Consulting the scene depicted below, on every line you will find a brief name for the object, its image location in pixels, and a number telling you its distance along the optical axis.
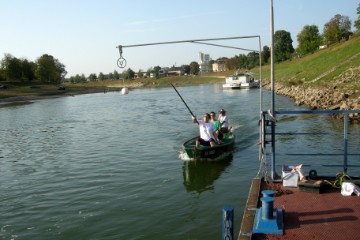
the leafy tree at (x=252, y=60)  146.64
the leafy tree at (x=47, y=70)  131.38
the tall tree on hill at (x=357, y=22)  74.68
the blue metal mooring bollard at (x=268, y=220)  6.46
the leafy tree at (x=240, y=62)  152.88
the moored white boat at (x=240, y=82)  79.62
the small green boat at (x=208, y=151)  16.27
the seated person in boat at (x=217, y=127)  18.31
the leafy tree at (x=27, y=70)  126.61
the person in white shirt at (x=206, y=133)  16.52
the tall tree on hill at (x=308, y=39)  101.93
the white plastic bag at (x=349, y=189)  7.84
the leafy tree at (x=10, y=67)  118.66
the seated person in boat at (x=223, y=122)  19.98
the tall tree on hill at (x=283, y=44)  129.93
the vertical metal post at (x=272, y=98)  8.68
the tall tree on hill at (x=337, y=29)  93.75
